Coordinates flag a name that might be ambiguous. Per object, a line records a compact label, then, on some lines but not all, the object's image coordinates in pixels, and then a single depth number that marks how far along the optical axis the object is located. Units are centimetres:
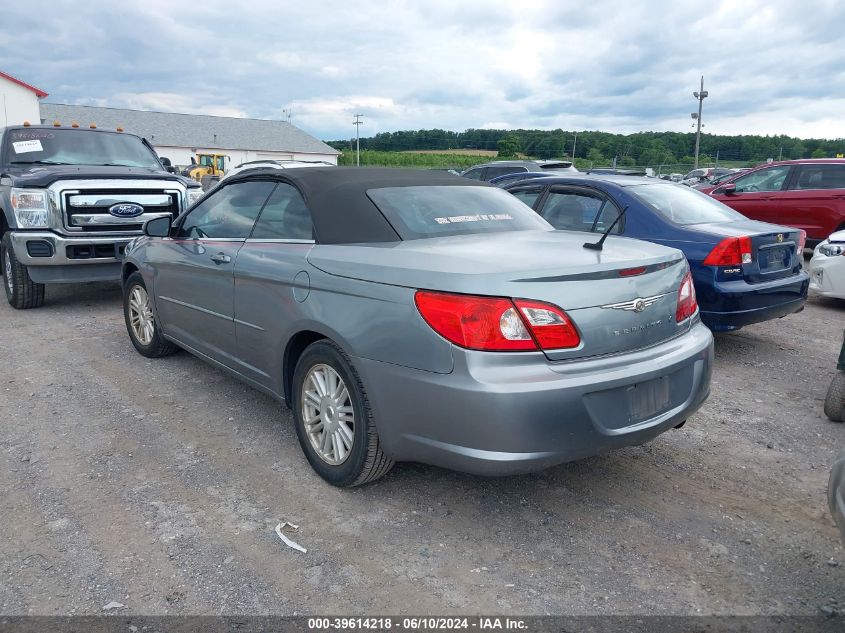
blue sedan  530
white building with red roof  3677
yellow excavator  2017
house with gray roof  6100
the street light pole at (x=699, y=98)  3869
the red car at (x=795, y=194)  1018
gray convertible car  266
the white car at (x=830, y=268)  736
